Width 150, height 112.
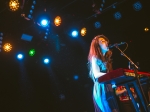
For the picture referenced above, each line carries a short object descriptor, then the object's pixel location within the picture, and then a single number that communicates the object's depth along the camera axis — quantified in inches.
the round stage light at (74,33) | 304.3
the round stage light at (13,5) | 210.1
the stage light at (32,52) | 306.1
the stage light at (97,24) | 320.2
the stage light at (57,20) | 268.2
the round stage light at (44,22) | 244.2
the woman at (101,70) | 97.1
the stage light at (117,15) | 295.3
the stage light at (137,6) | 276.2
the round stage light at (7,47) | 264.4
